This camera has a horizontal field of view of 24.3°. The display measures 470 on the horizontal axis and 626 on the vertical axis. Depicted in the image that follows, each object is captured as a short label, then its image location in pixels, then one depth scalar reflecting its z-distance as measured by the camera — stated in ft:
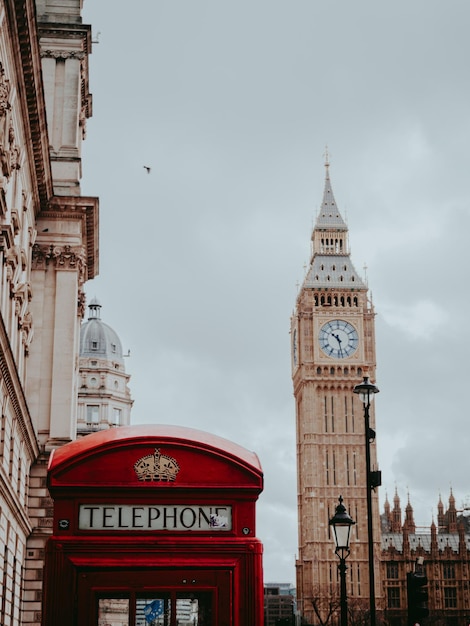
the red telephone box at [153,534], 27.40
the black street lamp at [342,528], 56.75
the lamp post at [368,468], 54.34
